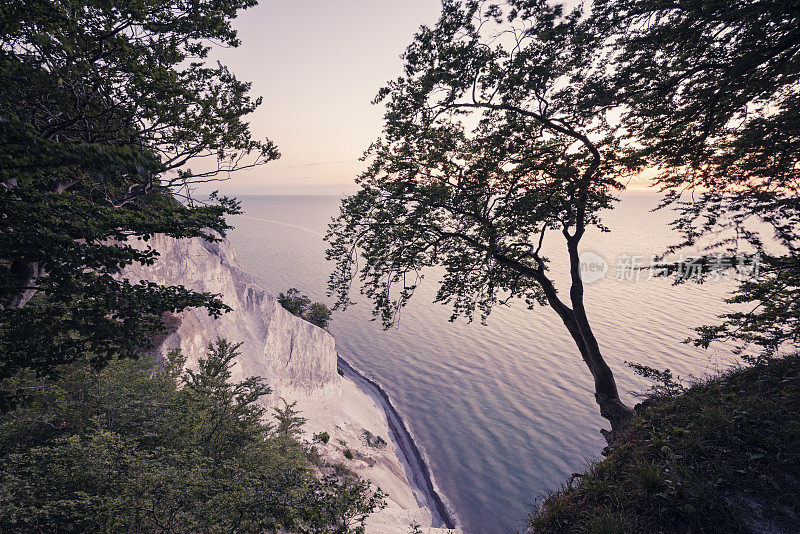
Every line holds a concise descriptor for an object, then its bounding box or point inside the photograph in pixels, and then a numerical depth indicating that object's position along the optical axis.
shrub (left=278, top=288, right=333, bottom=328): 50.72
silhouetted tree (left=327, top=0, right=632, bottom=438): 9.14
